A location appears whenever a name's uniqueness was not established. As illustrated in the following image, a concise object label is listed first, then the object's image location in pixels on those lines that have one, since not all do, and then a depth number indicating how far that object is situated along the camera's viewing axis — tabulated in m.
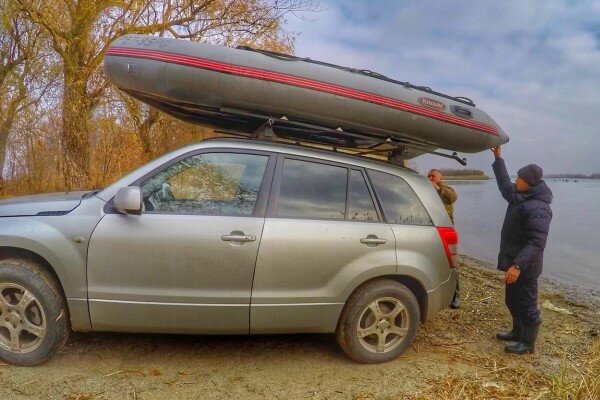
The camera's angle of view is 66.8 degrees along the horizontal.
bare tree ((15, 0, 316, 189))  11.70
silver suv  3.33
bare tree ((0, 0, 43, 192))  14.81
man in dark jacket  4.08
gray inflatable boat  3.72
